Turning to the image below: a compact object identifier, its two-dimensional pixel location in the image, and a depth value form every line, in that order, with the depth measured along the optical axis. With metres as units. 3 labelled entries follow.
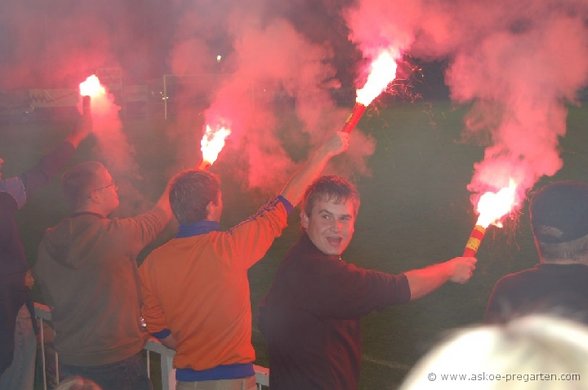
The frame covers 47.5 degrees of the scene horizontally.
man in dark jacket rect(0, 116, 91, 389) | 3.90
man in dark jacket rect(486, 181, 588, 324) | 2.54
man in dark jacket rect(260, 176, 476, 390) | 2.63
